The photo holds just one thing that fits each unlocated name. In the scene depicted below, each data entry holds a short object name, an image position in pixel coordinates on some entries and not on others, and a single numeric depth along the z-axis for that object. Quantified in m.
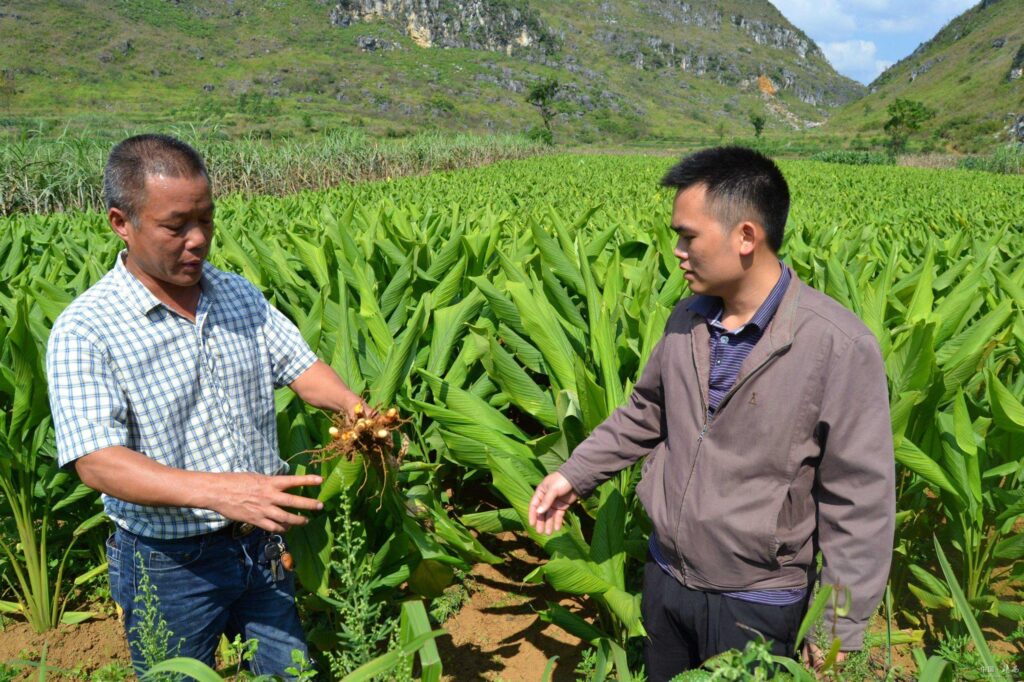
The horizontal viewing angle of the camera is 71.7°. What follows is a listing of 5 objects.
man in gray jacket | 1.45
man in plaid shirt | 1.47
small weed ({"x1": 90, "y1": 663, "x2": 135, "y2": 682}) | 1.34
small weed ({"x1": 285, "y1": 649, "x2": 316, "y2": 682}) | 1.23
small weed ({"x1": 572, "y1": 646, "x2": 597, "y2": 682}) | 1.76
